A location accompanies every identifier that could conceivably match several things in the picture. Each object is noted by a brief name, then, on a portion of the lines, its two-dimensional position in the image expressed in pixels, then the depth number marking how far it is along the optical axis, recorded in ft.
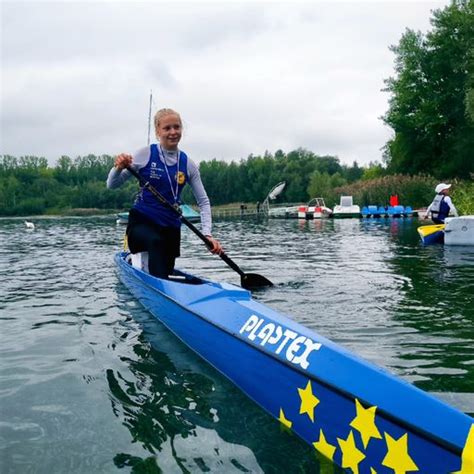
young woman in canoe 19.22
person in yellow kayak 51.77
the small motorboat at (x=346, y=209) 123.03
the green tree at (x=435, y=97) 143.33
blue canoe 7.83
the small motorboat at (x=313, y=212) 129.49
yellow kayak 50.29
